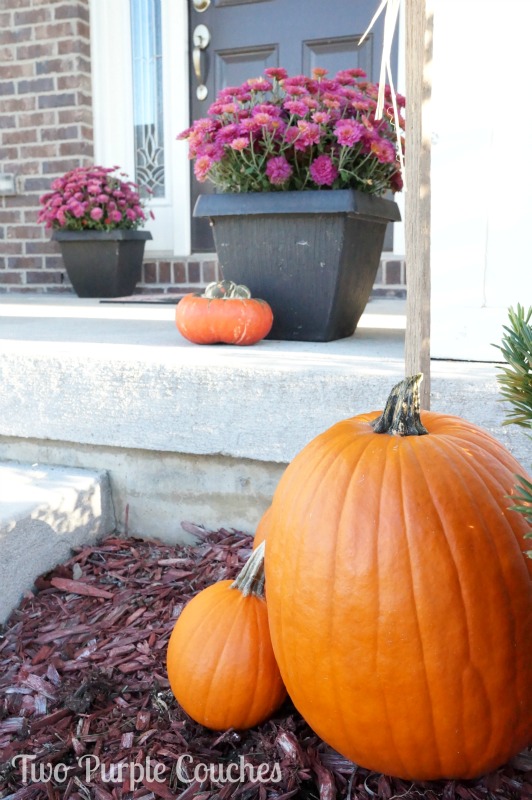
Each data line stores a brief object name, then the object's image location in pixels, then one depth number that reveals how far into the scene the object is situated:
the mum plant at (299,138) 1.94
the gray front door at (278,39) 3.62
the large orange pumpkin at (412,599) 0.84
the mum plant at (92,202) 3.78
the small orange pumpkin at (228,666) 1.08
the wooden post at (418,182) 0.93
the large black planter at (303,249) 1.96
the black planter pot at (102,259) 3.90
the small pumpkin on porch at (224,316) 1.92
